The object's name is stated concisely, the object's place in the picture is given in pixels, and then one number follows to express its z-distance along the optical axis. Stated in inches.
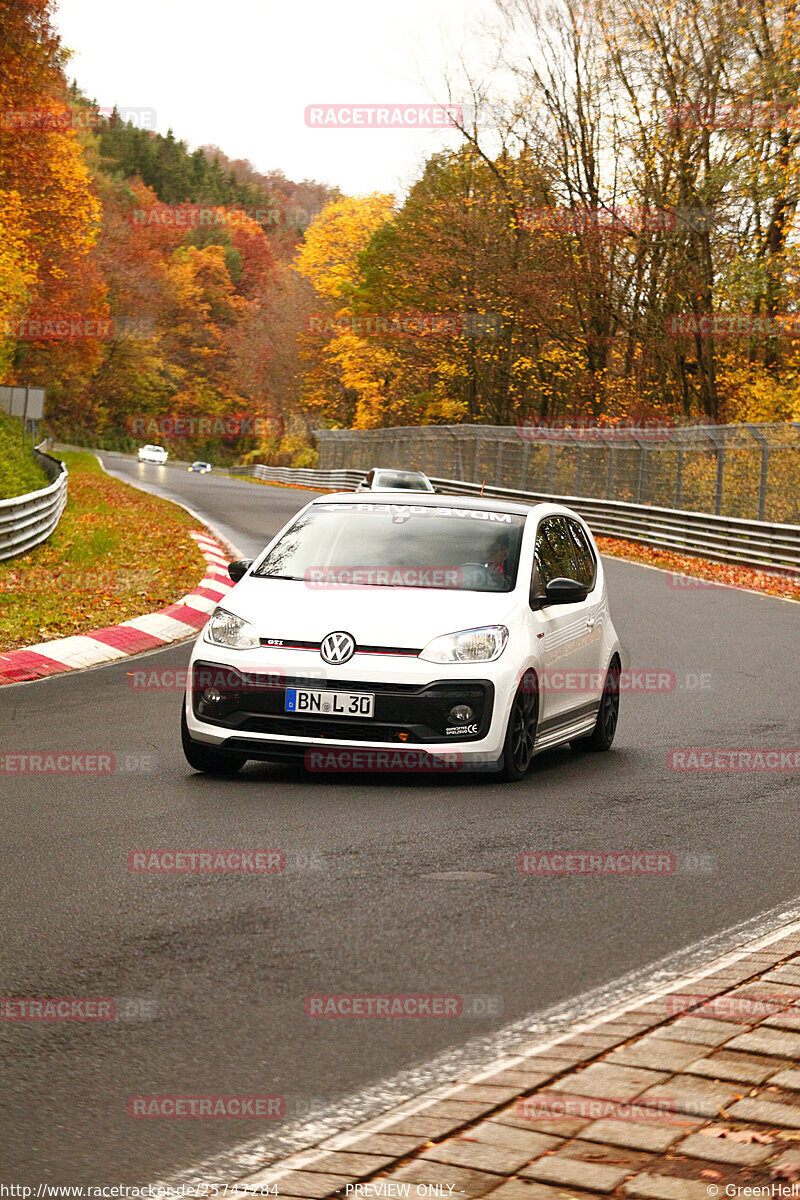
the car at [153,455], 3698.3
